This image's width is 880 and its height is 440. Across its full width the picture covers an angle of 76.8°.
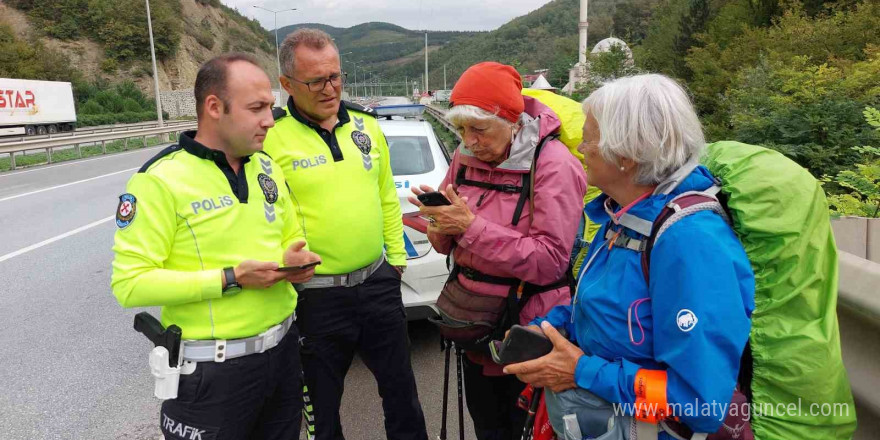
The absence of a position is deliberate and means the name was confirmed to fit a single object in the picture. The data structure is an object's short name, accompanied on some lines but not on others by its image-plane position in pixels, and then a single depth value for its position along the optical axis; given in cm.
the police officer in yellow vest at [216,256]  178
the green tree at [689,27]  1877
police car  400
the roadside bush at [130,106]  4875
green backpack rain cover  131
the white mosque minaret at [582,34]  1420
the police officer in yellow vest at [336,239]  241
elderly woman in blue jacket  128
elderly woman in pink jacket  214
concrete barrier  198
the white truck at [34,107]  3000
